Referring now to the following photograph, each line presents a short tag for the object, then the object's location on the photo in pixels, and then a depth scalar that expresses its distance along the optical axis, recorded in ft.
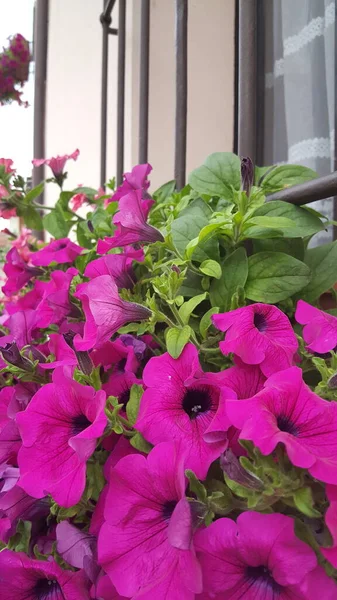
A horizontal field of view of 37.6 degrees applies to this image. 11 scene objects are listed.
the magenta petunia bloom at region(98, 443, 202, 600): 0.75
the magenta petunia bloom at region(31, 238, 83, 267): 1.94
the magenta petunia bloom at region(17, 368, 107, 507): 0.91
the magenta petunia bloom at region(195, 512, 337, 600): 0.73
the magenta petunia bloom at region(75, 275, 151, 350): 1.08
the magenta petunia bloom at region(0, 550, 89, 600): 0.96
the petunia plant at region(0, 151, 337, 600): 0.77
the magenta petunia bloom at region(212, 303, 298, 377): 0.98
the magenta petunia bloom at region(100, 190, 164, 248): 1.34
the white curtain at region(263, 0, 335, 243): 2.45
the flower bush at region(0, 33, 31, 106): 7.72
